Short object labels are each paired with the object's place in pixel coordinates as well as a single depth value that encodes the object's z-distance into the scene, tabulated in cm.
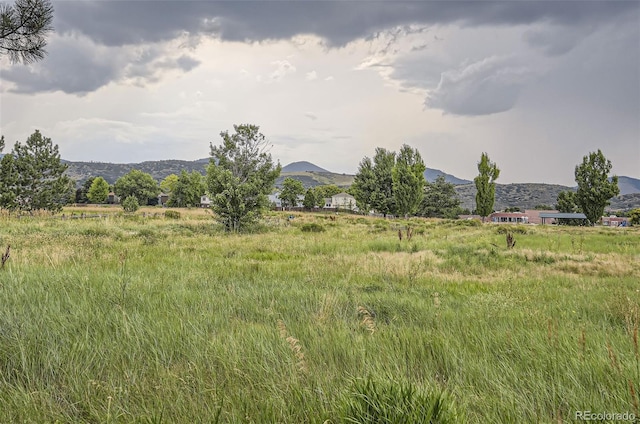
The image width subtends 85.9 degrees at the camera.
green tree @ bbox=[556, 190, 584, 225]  9223
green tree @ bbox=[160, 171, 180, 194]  12611
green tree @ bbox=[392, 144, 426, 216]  6072
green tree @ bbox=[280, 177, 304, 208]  11412
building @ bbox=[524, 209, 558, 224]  10562
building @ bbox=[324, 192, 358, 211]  13425
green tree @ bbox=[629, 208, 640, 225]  7144
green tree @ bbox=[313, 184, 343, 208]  13150
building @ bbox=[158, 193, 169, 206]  12761
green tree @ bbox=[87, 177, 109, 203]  9806
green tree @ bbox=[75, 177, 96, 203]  10281
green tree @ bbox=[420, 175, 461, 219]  8675
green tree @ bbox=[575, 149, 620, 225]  5844
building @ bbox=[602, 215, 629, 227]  10230
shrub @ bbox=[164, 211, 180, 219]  3841
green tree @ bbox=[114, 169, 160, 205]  9732
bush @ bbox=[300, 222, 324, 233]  2593
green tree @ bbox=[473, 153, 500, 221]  6594
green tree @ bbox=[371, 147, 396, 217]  6688
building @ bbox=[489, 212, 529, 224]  10675
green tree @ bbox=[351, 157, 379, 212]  6881
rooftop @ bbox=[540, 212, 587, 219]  9288
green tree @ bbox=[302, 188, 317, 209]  10869
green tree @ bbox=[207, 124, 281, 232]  2342
